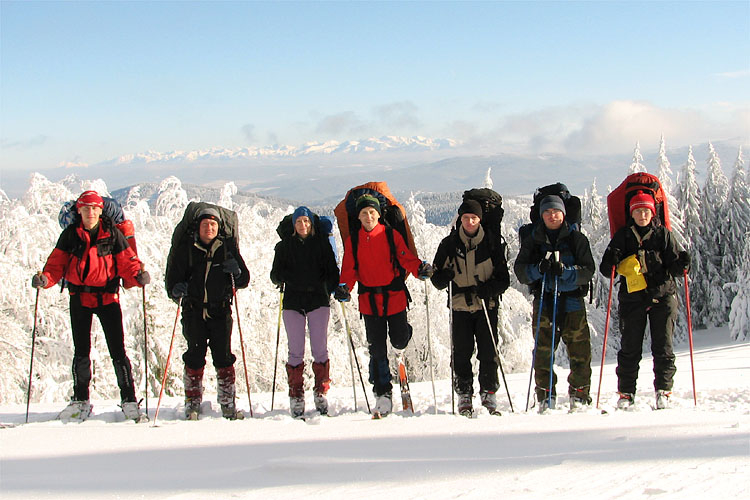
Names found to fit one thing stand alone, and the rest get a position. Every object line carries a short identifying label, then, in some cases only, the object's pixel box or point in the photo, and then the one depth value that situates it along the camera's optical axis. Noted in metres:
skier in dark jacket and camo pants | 5.63
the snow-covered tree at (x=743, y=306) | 24.23
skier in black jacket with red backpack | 5.62
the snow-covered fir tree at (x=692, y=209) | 30.28
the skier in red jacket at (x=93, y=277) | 5.74
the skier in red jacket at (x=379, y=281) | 5.83
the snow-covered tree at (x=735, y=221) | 29.81
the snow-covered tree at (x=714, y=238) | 30.97
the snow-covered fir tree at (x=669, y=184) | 24.27
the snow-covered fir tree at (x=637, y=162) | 25.08
